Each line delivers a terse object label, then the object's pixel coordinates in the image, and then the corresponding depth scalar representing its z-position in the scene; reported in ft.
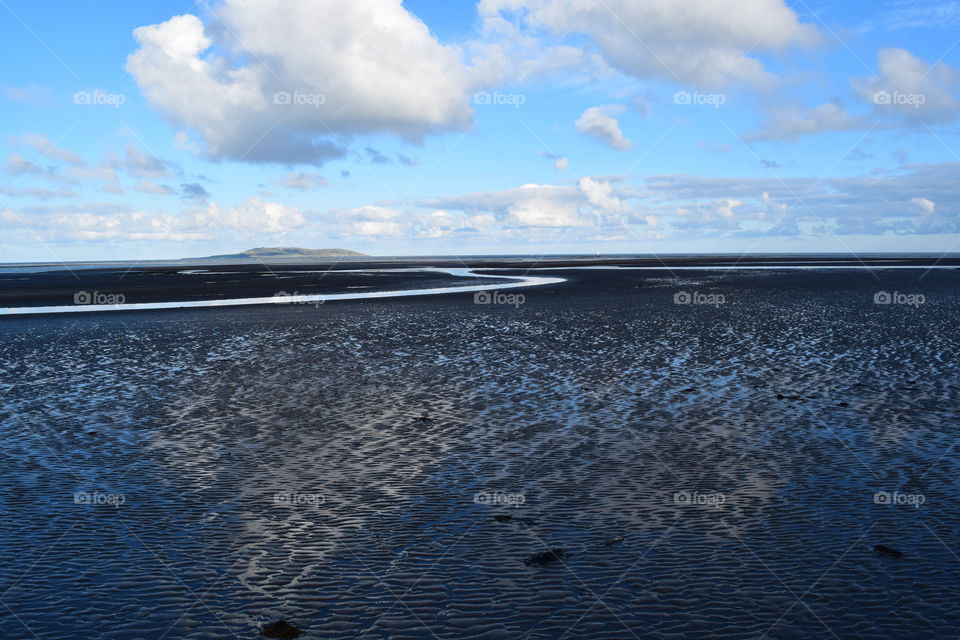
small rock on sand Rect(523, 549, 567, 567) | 28.02
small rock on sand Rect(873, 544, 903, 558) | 28.45
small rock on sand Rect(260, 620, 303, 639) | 22.97
